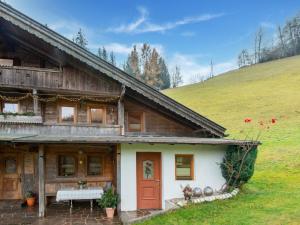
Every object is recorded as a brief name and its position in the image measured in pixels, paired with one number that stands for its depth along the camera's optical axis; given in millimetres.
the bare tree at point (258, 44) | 66862
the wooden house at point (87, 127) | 11278
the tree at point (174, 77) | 65148
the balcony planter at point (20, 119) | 11152
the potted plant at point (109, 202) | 10538
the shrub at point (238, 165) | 11878
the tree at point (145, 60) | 48383
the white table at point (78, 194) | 10997
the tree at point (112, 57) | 67264
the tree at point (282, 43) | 63678
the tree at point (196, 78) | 70247
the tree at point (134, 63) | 48665
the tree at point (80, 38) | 54420
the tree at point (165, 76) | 60230
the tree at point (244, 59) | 67989
